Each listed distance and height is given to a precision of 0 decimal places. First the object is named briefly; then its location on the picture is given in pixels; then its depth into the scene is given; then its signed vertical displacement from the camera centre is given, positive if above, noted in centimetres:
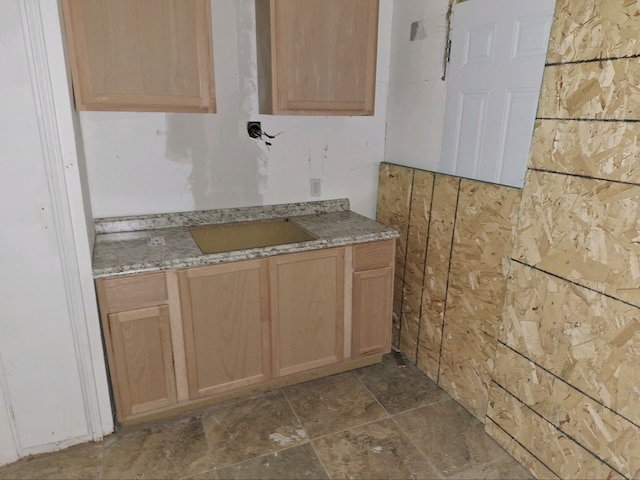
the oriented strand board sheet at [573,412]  156 -114
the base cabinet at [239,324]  199 -106
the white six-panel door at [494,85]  179 +10
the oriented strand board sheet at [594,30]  141 +26
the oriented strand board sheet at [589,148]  145 -13
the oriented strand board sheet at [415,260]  247 -86
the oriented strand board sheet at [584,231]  148 -43
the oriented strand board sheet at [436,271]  230 -86
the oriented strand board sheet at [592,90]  143 +7
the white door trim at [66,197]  159 -37
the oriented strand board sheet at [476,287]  201 -84
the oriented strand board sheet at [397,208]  263 -61
